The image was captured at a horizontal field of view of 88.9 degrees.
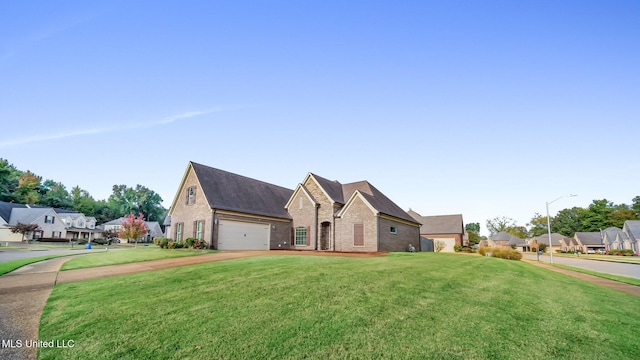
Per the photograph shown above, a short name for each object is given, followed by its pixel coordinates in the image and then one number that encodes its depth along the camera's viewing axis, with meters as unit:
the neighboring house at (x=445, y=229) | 56.12
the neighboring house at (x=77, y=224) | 69.69
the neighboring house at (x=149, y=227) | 82.31
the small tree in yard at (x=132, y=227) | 38.81
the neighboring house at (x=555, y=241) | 96.88
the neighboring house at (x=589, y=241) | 88.56
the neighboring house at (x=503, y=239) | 95.35
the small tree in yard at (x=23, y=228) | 54.41
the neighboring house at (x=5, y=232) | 57.03
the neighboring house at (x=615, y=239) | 74.38
